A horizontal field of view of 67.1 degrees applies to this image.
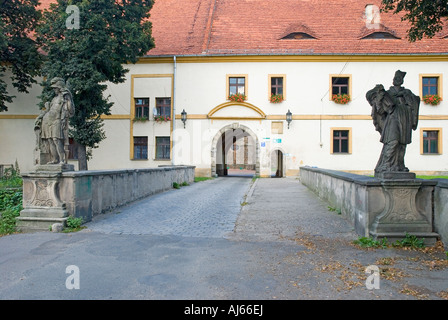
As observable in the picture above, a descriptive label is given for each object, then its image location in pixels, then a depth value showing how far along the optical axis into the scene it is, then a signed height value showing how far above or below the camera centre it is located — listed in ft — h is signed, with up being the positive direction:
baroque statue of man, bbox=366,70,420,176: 18.88 +2.36
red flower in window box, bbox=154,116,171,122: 80.28 +10.18
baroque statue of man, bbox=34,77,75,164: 23.44 +2.34
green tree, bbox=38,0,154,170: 56.03 +19.67
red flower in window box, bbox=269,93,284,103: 78.02 +14.53
